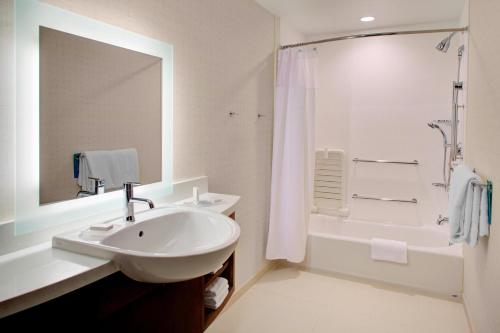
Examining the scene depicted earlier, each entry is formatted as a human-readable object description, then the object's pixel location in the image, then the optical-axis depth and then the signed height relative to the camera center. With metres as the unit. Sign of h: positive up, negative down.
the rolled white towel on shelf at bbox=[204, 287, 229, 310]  1.69 -0.71
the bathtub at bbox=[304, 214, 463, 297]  2.85 -0.86
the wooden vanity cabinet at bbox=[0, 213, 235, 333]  0.97 -0.53
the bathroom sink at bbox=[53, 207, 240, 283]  1.10 -0.34
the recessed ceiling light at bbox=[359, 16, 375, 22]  3.34 +1.30
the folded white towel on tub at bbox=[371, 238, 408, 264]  2.94 -0.80
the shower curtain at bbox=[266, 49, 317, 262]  3.12 -0.02
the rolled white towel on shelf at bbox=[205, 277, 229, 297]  1.70 -0.66
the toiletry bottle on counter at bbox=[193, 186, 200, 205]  1.95 -0.24
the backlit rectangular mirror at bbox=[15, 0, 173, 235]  1.26 +0.15
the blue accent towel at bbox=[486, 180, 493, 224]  1.86 -0.20
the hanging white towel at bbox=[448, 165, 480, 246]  1.96 -0.28
